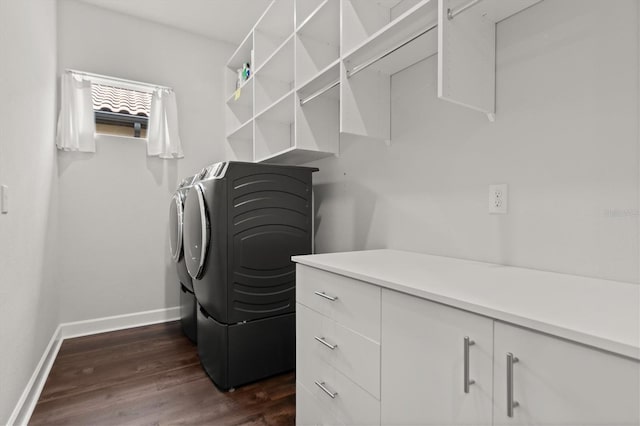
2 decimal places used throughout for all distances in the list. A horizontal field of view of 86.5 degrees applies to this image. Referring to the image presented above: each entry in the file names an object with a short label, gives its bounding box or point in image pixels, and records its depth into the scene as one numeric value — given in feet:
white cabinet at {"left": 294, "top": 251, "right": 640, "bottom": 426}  2.09
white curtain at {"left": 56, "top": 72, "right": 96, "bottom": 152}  8.86
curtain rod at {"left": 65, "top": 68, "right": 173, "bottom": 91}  9.25
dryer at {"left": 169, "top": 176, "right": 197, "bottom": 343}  8.50
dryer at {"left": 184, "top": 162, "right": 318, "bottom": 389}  6.36
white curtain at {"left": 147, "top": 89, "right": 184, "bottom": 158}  10.14
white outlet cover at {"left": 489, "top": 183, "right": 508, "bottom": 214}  4.36
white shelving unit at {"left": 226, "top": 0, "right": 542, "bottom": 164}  4.10
